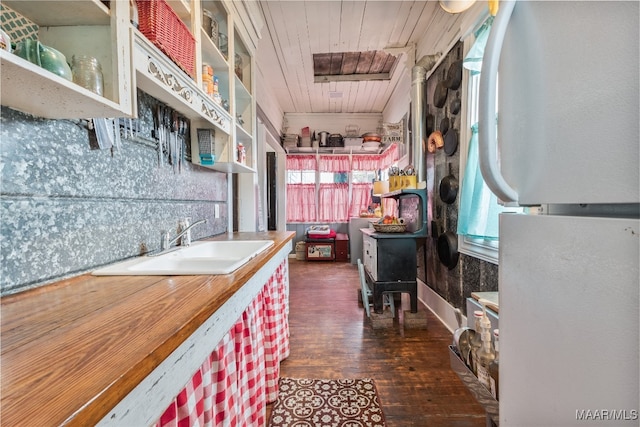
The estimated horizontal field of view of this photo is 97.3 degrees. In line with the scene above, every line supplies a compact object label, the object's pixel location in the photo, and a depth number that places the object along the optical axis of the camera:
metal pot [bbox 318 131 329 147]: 5.57
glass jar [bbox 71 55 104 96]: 0.73
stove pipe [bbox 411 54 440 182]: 2.85
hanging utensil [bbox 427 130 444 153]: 2.58
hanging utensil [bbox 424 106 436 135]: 2.80
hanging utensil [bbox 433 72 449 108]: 2.46
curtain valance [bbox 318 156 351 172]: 5.80
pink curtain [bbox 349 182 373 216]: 5.84
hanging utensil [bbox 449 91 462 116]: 2.25
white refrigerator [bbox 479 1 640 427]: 0.37
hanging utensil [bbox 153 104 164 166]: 1.34
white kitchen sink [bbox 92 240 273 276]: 0.91
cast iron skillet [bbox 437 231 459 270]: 2.35
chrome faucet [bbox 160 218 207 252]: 1.32
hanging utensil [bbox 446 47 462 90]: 2.22
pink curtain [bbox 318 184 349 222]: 5.86
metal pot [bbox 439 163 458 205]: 2.33
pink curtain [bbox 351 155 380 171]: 5.79
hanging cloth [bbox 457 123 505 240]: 1.75
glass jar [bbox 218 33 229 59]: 1.75
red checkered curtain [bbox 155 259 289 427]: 0.68
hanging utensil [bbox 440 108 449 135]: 2.47
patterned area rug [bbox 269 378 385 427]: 1.44
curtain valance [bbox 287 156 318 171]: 5.79
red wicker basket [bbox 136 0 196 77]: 0.99
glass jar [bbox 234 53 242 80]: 2.07
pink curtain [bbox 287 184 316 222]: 5.89
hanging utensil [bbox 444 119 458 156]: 2.31
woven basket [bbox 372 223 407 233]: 2.67
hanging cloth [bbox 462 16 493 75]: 1.79
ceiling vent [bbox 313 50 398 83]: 3.53
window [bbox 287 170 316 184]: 5.88
